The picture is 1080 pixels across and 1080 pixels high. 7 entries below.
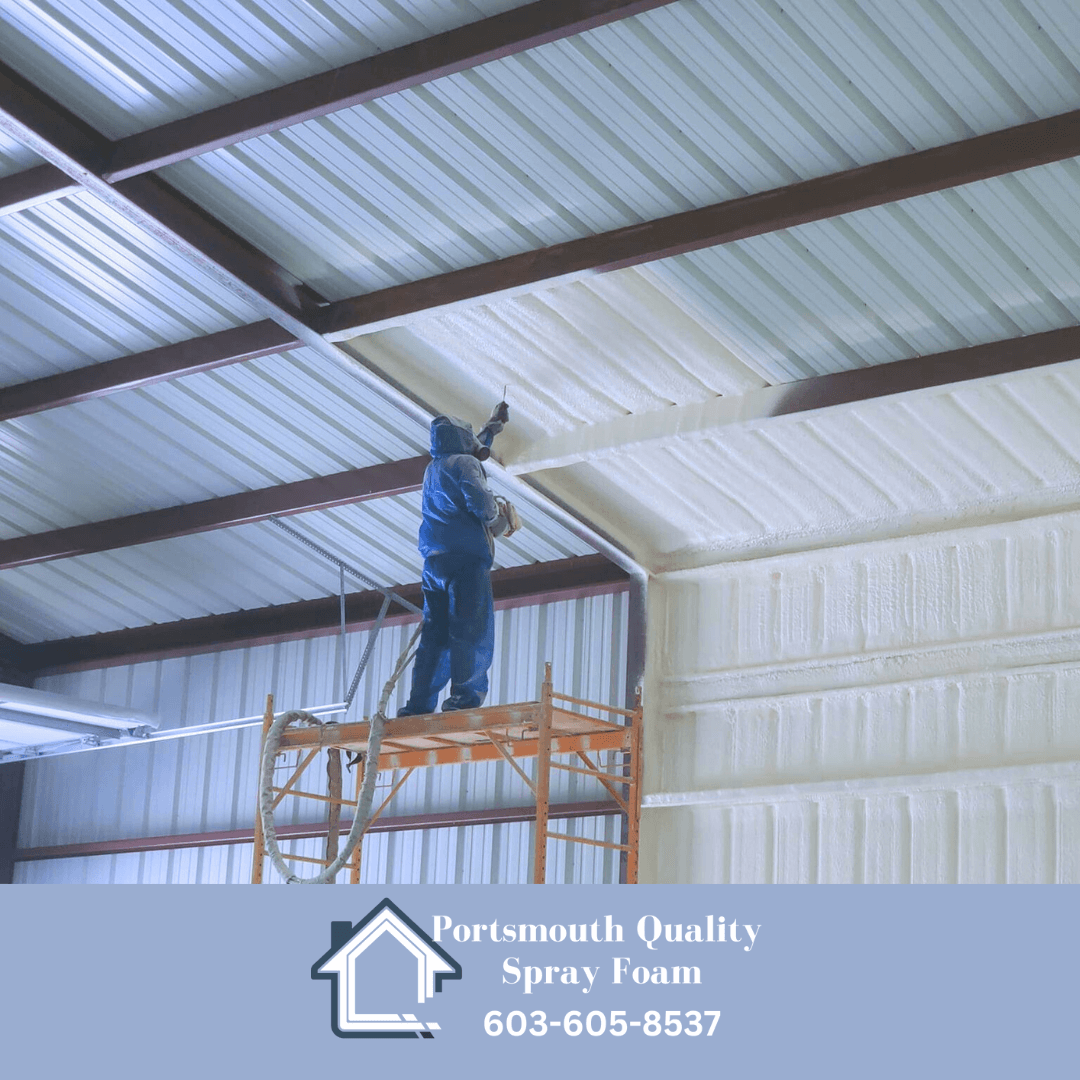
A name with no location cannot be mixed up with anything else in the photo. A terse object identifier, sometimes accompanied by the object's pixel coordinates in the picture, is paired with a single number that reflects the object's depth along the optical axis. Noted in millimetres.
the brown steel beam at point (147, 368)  16231
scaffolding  14406
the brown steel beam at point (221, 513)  18484
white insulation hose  14453
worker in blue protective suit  14555
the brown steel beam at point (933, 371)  14125
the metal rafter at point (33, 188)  14180
